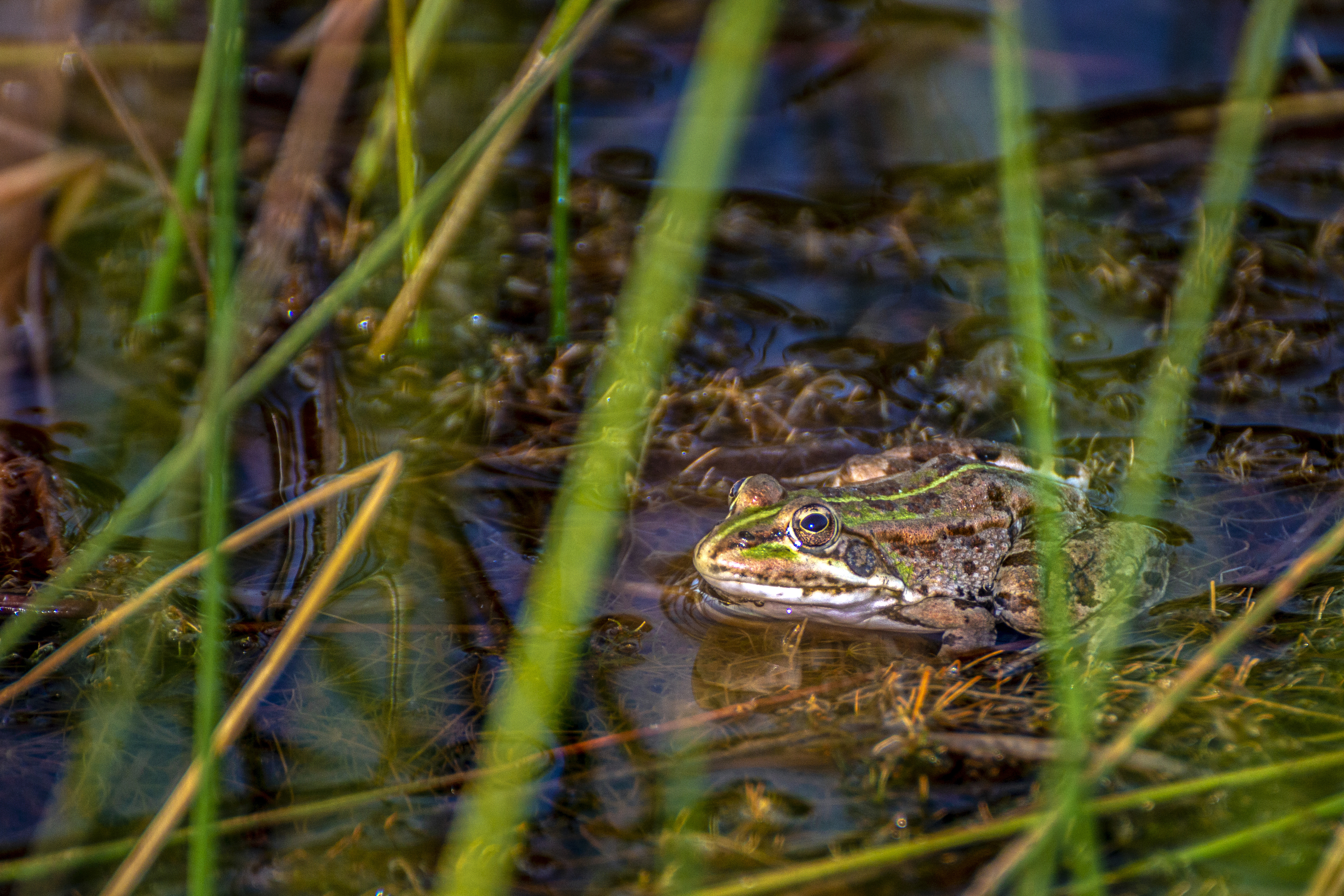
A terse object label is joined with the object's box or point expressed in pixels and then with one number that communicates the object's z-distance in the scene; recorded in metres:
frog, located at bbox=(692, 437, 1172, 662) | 6.52
